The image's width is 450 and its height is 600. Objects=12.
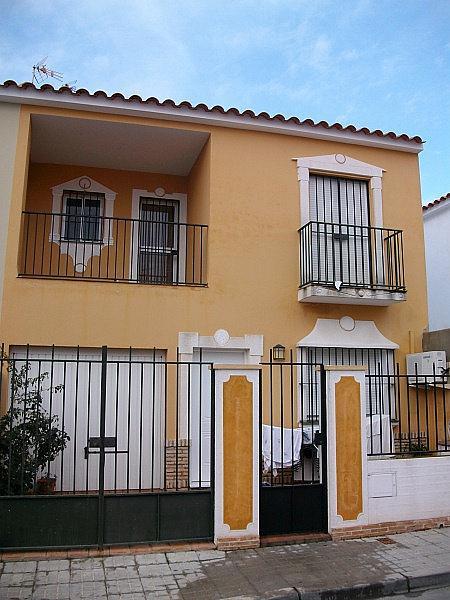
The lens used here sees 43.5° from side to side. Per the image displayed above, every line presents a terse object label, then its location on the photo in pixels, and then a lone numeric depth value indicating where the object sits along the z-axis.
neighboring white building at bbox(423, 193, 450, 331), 13.80
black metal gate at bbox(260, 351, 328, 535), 6.93
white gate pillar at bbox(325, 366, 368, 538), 6.99
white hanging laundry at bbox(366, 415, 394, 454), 9.53
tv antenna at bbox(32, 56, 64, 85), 11.14
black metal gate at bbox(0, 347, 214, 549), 6.33
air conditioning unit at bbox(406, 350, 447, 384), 9.81
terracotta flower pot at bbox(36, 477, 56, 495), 7.72
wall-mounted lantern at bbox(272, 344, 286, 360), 9.84
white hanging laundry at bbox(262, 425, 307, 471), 8.60
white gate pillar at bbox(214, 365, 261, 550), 6.57
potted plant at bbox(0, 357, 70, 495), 7.05
